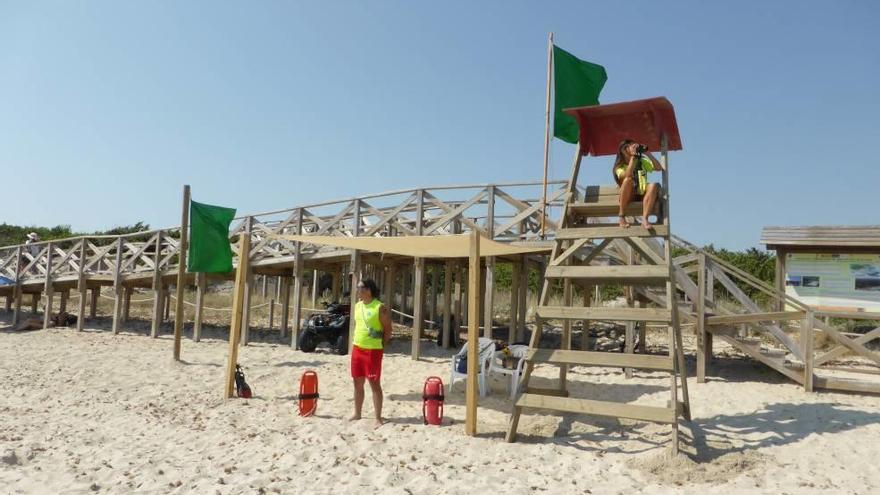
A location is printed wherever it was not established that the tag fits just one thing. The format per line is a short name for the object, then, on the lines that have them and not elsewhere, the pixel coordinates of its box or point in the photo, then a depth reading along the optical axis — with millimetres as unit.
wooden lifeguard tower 4613
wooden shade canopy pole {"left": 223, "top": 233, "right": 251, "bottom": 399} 6527
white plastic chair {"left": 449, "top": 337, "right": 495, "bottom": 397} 6926
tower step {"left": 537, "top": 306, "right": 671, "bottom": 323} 4691
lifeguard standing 5391
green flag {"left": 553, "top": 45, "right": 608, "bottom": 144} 7141
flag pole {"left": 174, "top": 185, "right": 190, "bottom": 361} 8641
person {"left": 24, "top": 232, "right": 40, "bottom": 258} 15070
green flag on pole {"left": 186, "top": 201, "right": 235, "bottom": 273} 8617
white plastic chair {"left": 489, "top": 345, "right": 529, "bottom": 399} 6629
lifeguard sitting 5023
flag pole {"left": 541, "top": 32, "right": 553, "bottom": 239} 6930
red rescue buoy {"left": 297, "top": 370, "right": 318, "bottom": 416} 5781
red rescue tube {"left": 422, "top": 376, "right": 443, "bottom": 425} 5496
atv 10138
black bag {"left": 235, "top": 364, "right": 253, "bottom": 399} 6633
